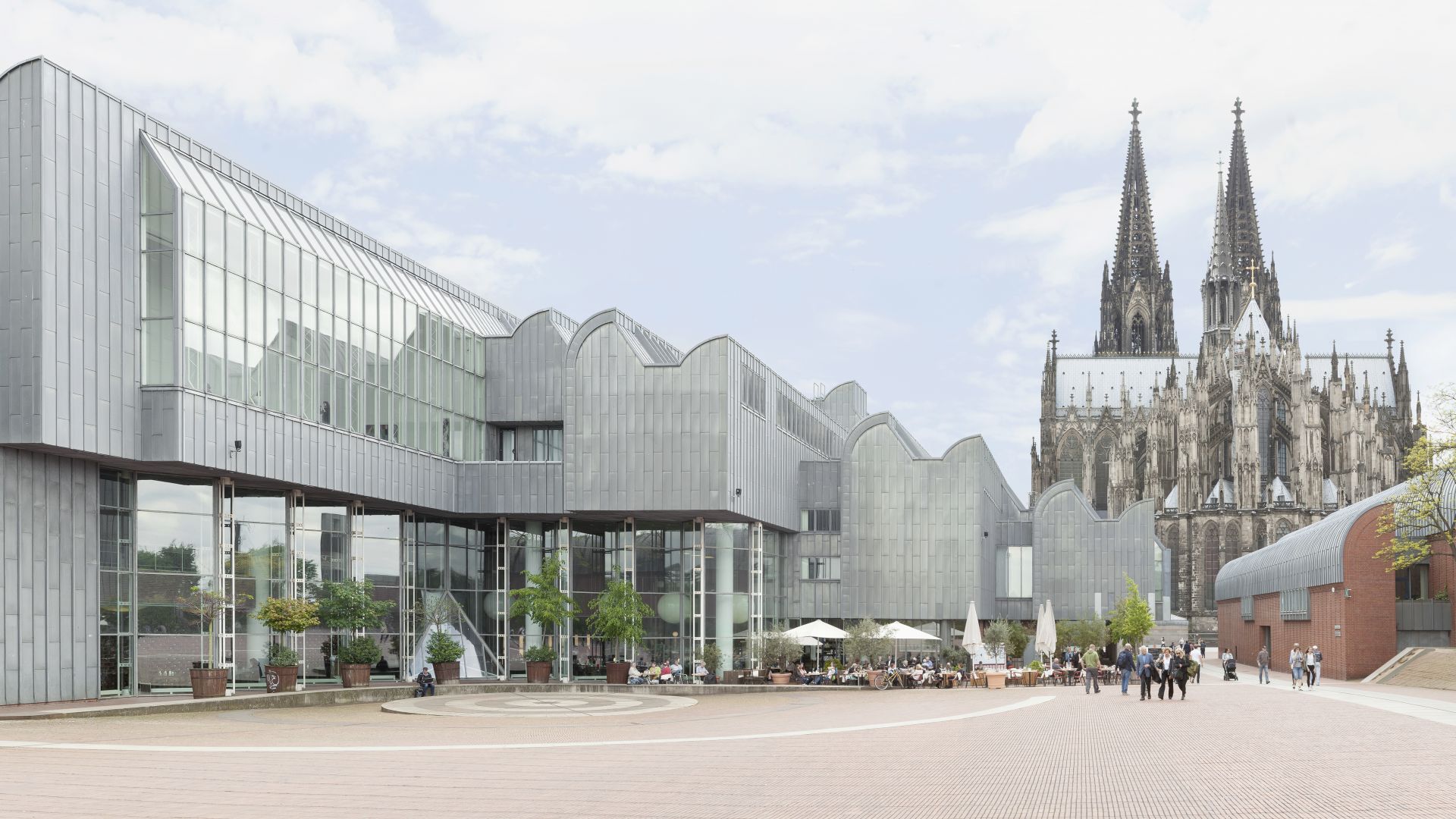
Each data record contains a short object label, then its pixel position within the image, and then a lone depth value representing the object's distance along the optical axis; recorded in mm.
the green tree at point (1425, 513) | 52625
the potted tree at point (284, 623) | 37375
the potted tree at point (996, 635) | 53875
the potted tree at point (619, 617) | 46625
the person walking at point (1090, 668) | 39625
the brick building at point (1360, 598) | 52594
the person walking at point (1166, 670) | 36875
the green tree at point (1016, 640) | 57594
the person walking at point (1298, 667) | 45156
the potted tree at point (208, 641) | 34375
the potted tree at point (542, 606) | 46656
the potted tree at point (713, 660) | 48594
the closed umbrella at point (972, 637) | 47531
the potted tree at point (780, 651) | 48812
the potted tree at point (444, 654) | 45000
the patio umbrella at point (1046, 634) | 50366
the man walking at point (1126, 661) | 39344
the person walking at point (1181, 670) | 36000
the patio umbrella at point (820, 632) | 48500
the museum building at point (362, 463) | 32531
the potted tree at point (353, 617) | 40500
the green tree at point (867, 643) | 47844
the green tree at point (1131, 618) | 60475
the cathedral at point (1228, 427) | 124500
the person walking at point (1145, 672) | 36562
